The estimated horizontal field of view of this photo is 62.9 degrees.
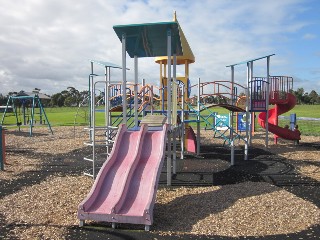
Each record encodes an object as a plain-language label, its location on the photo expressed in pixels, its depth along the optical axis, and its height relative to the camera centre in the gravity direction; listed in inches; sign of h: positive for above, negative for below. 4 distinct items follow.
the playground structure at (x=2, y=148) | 302.6 -40.1
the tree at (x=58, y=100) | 3494.7 +177.9
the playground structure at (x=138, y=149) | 166.4 -29.1
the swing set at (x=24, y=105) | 612.9 +22.5
